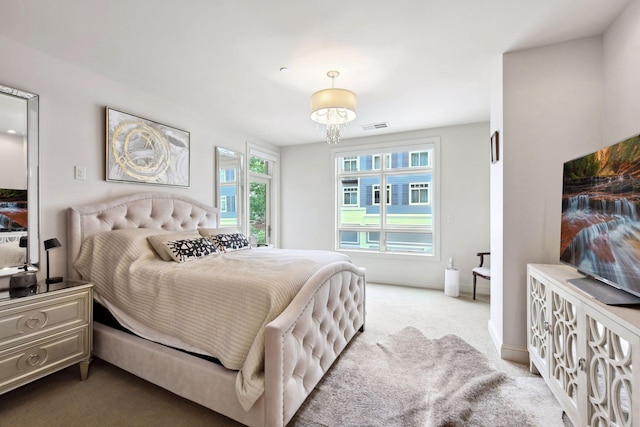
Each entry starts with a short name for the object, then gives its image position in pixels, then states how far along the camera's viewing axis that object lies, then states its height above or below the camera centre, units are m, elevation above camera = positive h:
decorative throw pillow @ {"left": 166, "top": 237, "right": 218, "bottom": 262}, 2.29 -0.30
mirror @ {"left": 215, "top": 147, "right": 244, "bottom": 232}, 3.94 +0.39
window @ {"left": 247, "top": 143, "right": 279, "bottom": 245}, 4.78 +0.36
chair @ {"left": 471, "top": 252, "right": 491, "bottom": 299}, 3.51 -0.75
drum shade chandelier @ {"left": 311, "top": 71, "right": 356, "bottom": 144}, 2.34 +0.92
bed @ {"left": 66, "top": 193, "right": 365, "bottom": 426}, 1.43 -0.84
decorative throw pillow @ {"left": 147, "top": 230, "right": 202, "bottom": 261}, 2.30 -0.23
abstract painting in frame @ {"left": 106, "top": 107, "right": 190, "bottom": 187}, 2.67 +0.66
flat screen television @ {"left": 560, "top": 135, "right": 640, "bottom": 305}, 1.19 -0.03
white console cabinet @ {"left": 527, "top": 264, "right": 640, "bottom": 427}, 1.05 -0.65
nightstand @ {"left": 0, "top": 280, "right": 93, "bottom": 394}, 1.64 -0.75
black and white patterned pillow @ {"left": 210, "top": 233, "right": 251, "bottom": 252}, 2.86 -0.30
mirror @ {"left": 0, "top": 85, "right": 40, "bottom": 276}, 1.99 +0.24
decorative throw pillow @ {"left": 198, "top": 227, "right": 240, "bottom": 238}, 2.97 -0.20
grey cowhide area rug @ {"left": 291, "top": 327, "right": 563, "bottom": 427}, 1.57 -1.16
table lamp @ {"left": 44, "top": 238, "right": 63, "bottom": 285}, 2.01 -0.23
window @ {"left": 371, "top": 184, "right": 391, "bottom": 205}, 4.88 +0.32
